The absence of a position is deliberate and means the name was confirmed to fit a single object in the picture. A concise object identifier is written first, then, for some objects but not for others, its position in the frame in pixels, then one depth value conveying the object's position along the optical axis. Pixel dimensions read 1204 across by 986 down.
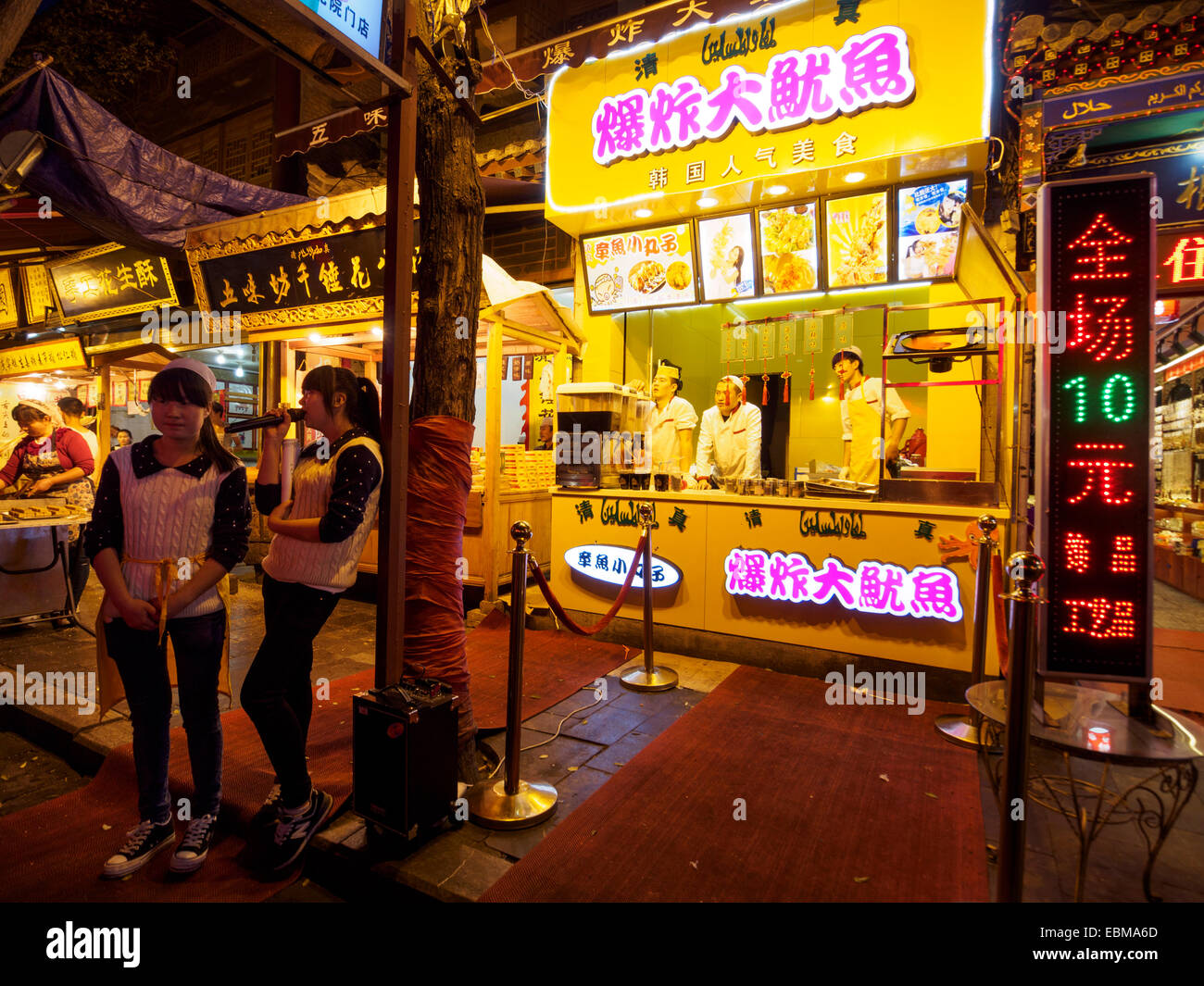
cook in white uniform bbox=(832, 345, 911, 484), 7.33
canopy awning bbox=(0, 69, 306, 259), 6.63
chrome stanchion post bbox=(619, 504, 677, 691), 5.18
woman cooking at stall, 6.88
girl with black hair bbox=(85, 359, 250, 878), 2.82
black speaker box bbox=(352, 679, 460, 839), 2.75
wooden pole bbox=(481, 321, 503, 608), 7.24
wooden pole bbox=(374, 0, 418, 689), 3.02
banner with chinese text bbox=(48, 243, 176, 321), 9.03
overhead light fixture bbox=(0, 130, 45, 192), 6.52
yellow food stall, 5.26
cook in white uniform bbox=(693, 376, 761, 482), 7.97
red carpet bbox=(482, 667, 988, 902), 2.72
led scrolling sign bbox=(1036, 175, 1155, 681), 2.73
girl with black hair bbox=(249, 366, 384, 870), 2.84
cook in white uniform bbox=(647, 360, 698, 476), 8.44
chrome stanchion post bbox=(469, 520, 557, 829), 3.16
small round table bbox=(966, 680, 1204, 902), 2.27
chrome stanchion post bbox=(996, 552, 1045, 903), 2.16
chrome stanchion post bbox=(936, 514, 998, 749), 4.27
